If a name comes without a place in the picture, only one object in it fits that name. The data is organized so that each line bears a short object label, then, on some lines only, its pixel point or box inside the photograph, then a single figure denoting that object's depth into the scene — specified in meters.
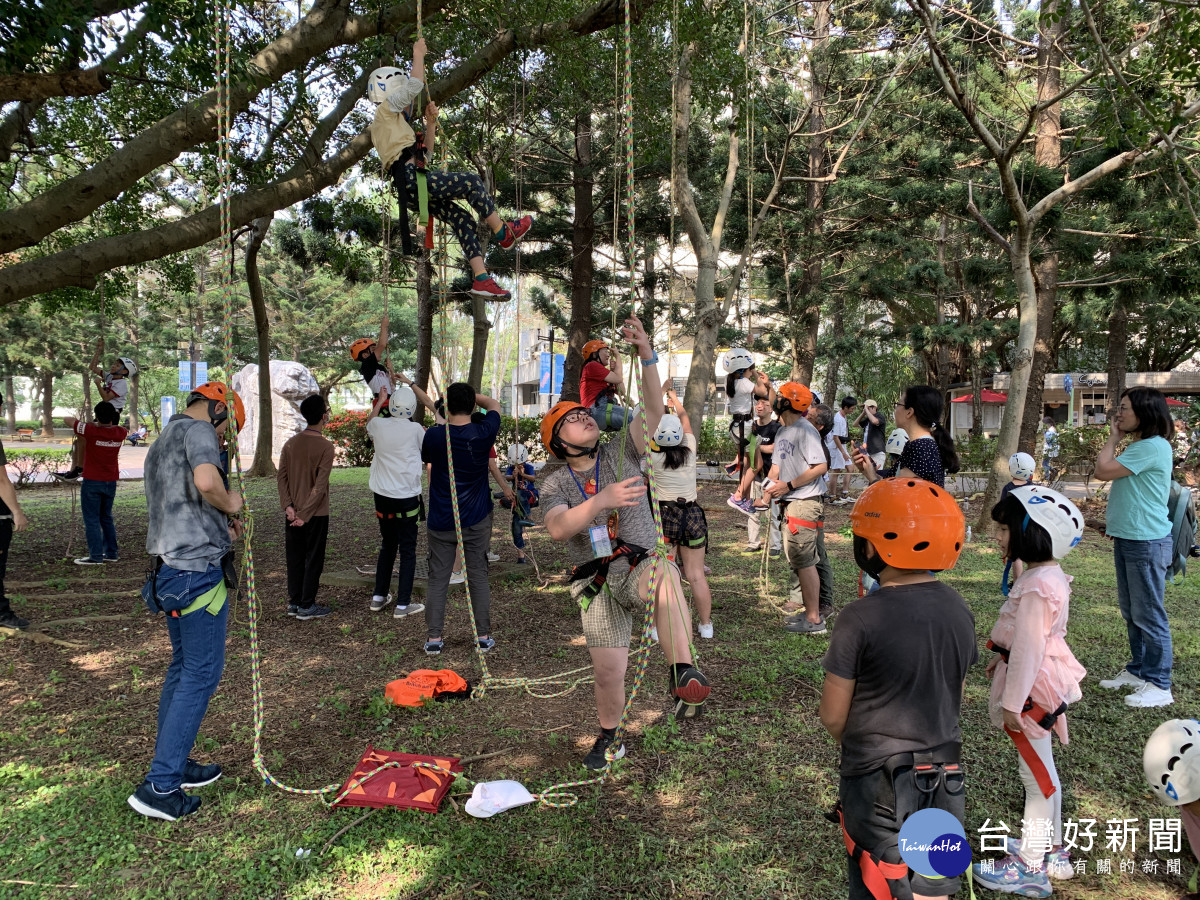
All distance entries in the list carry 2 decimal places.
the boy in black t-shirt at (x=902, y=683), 2.03
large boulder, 23.41
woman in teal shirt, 4.24
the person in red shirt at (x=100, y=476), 8.13
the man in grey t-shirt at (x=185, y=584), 3.32
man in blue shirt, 5.36
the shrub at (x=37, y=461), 18.06
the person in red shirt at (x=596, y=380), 5.14
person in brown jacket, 6.30
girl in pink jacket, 2.69
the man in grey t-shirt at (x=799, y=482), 5.71
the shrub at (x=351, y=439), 21.61
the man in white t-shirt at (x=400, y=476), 6.36
